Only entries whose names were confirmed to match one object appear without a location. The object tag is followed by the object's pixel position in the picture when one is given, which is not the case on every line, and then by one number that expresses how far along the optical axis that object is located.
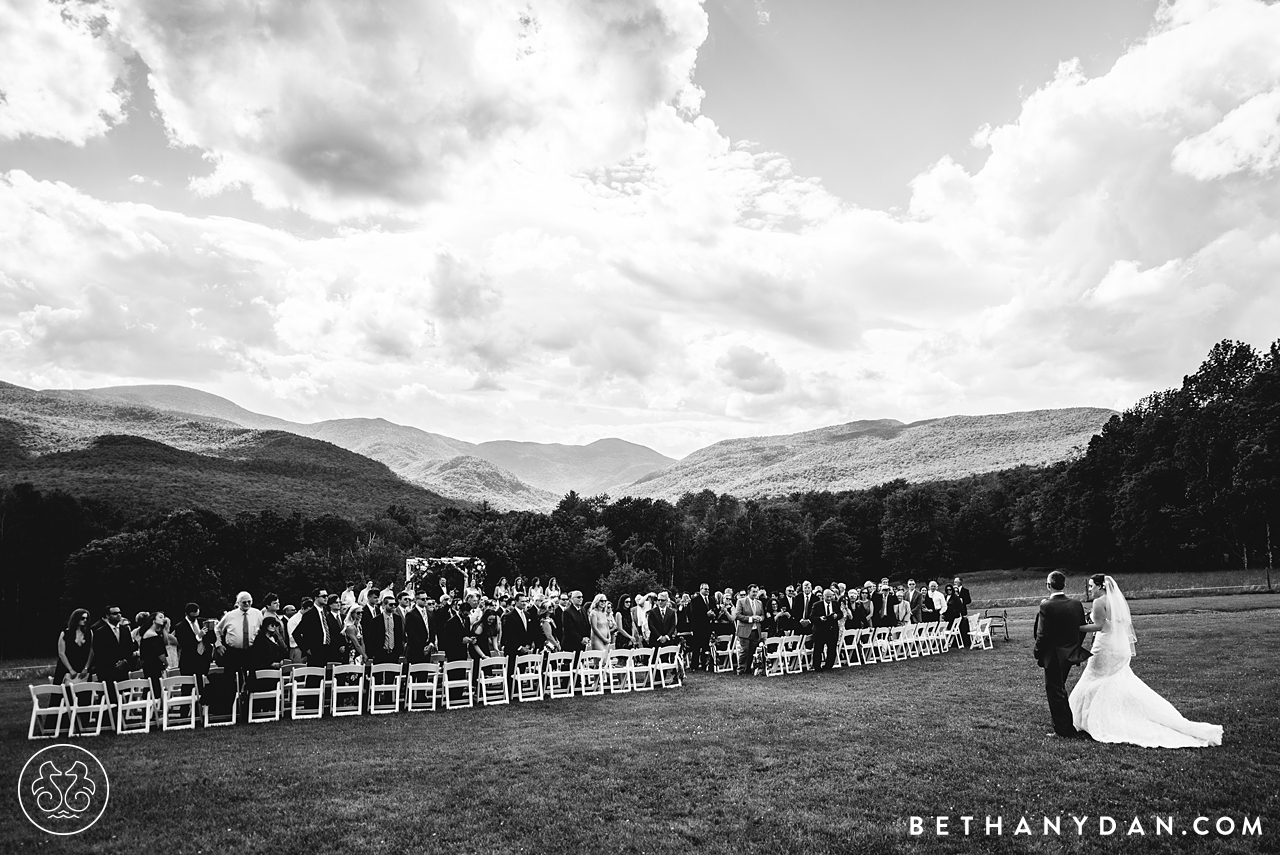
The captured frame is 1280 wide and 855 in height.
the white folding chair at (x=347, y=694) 11.76
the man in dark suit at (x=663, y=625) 15.54
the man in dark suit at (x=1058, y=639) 9.22
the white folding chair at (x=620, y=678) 14.05
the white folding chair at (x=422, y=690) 12.38
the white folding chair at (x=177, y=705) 10.80
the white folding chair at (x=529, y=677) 13.40
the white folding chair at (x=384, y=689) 12.08
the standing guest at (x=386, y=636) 13.25
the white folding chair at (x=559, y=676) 13.64
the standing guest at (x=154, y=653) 11.29
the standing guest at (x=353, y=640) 13.75
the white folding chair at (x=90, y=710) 10.29
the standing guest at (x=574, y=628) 14.85
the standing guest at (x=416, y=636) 13.13
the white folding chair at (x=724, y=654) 17.34
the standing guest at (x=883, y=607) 19.62
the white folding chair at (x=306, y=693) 11.51
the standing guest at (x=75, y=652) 11.24
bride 8.33
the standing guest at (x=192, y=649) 11.48
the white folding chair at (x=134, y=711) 10.51
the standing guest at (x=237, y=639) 11.69
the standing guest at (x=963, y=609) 20.20
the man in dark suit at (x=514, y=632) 13.63
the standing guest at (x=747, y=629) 16.70
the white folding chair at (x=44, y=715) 10.04
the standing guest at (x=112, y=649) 11.16
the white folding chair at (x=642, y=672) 14.48
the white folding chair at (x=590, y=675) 13.84
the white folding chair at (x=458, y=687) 12.67
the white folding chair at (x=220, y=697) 11.41
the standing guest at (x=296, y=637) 13.09
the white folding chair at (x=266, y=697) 11.46
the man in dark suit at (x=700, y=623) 17.42
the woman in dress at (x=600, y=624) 15.65
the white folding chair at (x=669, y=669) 14.84
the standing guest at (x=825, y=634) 16.73
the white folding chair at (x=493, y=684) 13.11
